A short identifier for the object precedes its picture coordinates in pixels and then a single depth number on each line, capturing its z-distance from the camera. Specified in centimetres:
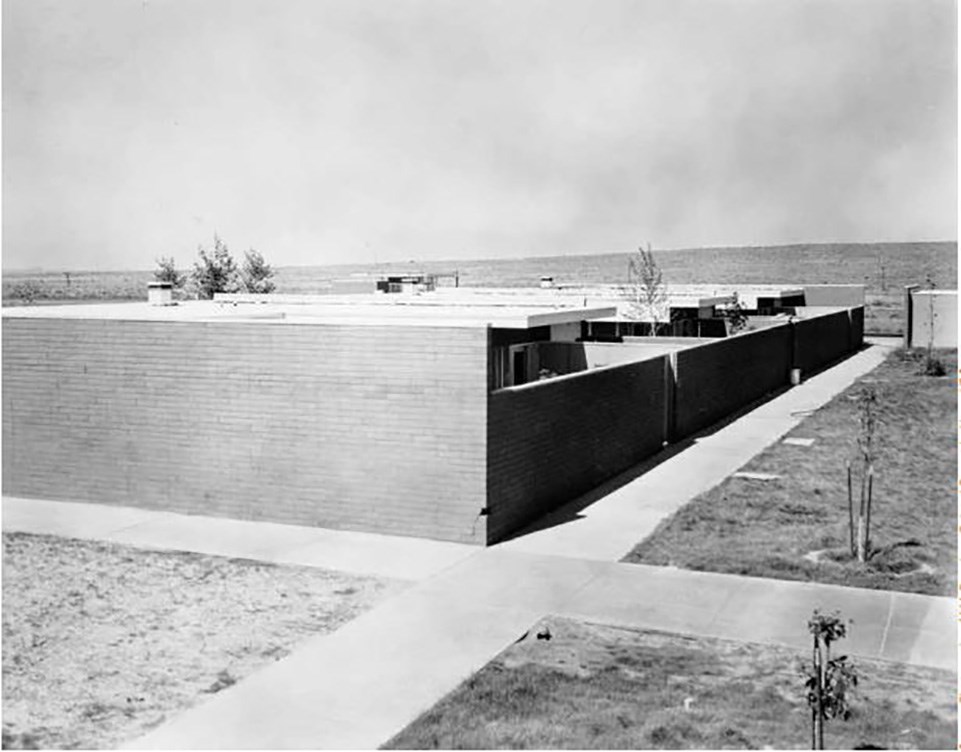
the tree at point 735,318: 3797
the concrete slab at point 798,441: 2308
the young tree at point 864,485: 1357
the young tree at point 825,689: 784
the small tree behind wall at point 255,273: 6162
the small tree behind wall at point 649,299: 3244
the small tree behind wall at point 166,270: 5997
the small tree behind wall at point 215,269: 5794
